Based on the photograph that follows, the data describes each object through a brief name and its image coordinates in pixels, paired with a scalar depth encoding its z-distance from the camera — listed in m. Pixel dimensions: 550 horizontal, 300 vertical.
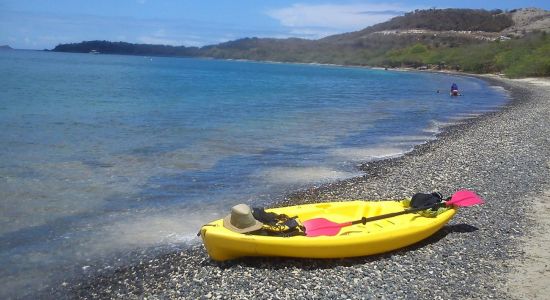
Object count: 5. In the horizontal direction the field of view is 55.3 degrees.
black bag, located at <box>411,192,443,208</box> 8.80
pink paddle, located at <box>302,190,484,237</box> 7.95
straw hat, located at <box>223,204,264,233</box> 7.57
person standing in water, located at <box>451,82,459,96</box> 44.12
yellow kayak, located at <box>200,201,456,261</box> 7.39
